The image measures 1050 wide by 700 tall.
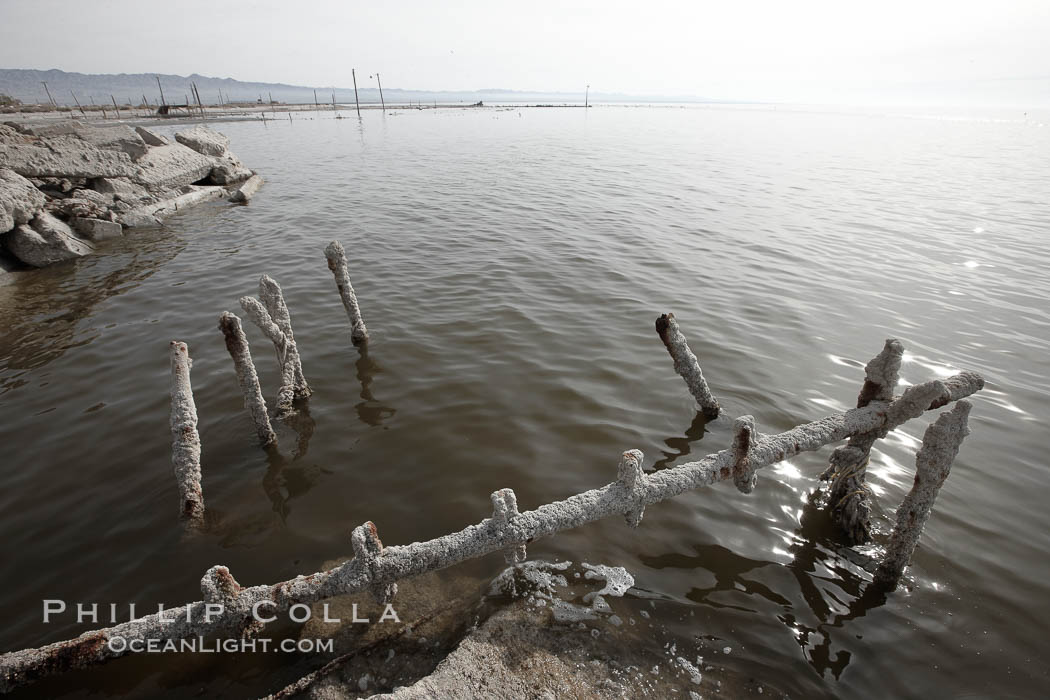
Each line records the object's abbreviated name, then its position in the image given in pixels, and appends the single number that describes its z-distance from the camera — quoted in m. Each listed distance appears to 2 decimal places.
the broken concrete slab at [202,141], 23.03
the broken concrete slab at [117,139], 16.91
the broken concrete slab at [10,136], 14.05
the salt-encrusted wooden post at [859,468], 4.95
